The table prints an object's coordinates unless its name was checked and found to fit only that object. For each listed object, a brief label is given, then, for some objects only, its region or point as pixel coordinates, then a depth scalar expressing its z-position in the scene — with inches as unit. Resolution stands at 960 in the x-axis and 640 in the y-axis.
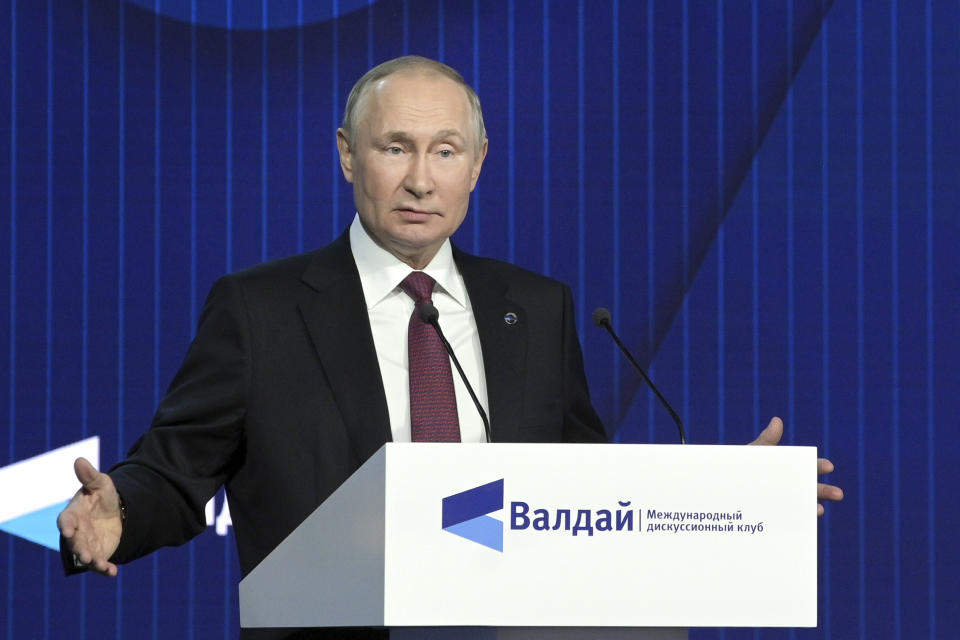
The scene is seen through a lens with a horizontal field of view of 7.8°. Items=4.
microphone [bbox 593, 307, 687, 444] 333.6
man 335.7
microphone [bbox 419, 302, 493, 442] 331.9
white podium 317.3
